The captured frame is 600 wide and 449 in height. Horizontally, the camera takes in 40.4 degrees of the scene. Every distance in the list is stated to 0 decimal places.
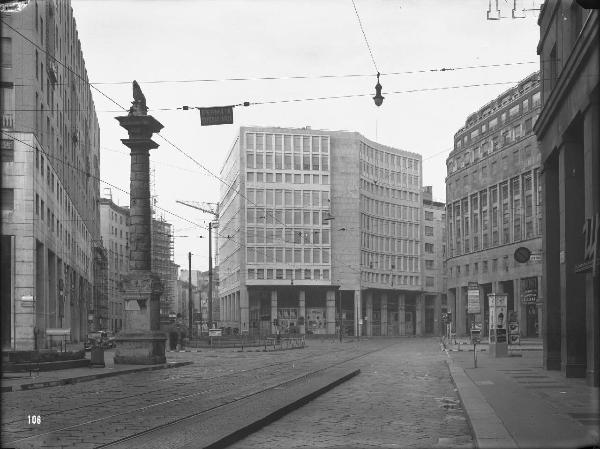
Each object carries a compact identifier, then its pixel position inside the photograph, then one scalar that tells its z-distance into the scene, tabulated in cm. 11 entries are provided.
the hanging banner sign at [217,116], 2169
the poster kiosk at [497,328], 3519
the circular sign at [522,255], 2715
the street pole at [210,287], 6269
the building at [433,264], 13025
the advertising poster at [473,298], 3497
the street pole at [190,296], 6931
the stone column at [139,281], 3231
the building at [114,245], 13688
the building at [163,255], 12650
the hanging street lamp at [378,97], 2230
